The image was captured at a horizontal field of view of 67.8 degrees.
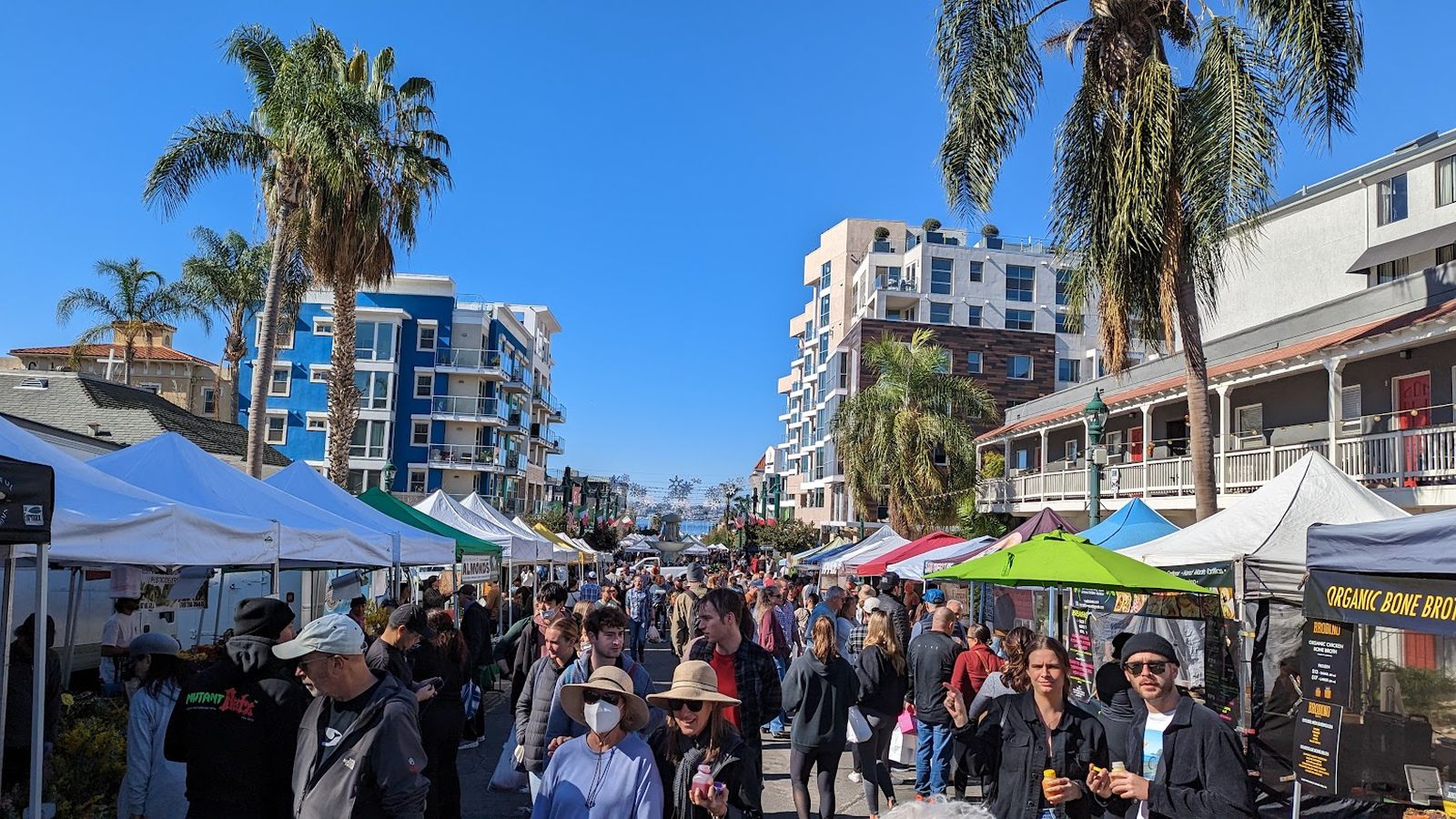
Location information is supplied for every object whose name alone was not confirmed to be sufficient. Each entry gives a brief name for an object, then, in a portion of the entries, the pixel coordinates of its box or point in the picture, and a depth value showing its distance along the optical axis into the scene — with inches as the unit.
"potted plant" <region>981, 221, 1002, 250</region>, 2719.0
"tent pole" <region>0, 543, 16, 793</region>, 214.5
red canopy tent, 872.3
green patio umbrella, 349.7
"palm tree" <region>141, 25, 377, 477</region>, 778.2
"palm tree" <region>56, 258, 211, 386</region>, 1745.8
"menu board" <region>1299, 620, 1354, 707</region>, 254.5
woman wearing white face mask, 164.6
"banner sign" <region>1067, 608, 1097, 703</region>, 414.0
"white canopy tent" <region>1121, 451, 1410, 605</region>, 339.0
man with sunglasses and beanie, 172.7
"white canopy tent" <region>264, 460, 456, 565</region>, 555.8
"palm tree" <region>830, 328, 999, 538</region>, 1501.0
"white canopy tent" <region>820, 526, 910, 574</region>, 986.7
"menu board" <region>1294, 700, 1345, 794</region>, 251.3
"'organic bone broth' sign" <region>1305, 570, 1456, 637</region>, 222.5
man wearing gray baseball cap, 152.9
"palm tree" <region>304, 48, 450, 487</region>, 836.0
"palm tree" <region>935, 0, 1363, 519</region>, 576.7
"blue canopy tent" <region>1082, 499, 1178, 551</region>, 526.6
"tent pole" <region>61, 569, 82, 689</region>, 391.5
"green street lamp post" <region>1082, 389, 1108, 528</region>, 652.7
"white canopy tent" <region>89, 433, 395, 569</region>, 378.6
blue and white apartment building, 2354.8
